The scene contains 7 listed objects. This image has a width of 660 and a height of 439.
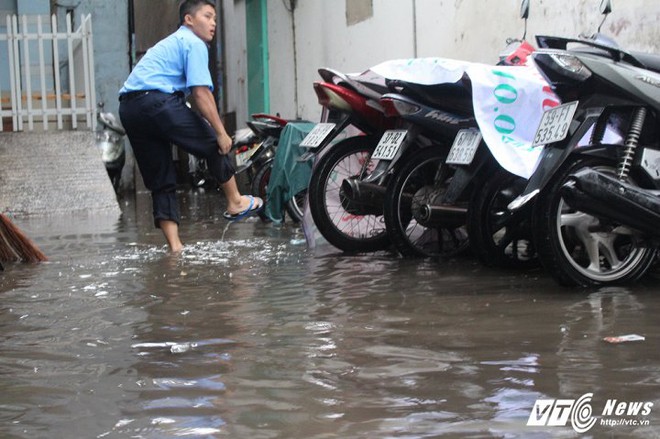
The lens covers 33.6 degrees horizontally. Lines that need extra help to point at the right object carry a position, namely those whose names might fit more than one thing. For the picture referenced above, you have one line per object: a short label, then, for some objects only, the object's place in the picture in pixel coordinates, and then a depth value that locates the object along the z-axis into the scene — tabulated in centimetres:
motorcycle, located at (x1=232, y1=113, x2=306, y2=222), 1028
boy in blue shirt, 723
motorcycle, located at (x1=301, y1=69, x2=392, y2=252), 679
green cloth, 892
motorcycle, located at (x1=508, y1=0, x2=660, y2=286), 494
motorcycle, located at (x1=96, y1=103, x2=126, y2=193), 1638
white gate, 1330
